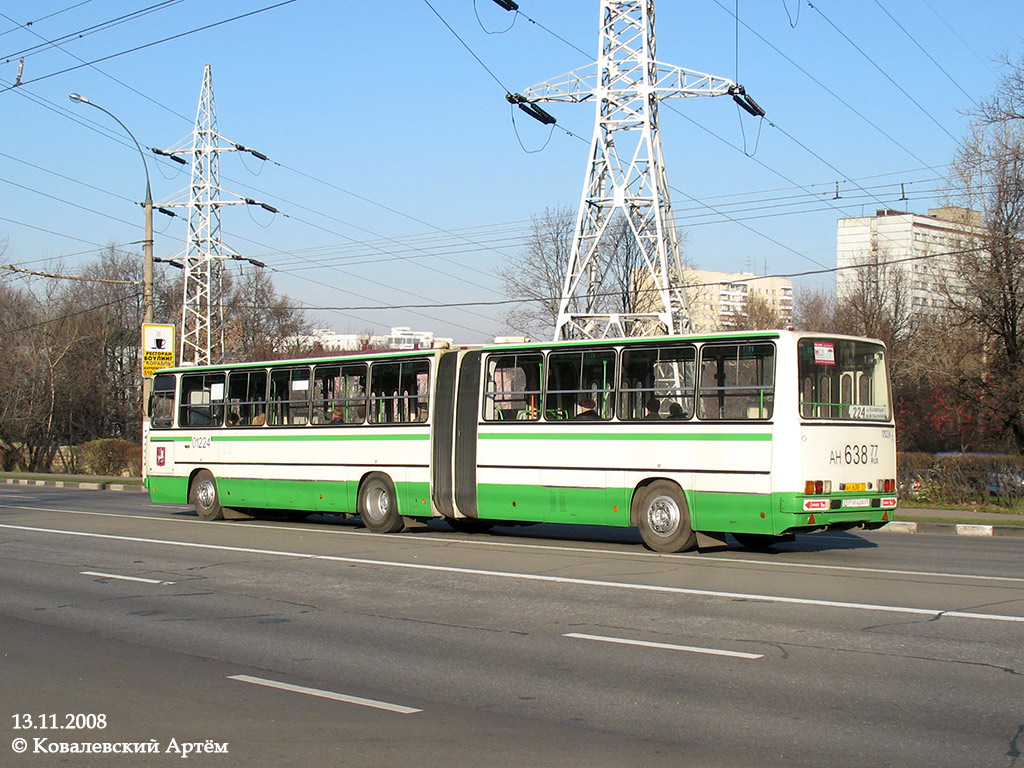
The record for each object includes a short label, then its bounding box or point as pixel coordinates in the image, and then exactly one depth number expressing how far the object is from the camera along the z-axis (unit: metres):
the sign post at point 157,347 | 31.78
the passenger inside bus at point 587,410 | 16.00
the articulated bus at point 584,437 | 14.17
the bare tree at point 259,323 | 73.31
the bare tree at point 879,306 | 60.22
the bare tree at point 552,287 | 53.50
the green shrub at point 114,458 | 44.34
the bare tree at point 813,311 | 77.75
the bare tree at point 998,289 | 28.39
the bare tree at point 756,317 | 77.56
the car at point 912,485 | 24.84
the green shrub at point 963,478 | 23.39
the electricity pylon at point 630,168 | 29.00
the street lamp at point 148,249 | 33.62
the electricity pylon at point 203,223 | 40.66
